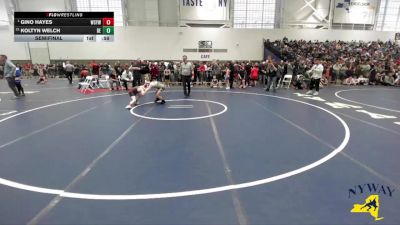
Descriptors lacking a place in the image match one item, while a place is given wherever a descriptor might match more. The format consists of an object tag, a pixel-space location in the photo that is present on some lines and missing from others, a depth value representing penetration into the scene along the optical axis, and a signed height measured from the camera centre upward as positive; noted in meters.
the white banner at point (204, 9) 26.47 +4.41
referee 11.95 -0.79
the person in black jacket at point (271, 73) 13.56 -1.04
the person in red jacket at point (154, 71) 16.69 -1.14
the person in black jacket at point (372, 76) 18.02 -1.51
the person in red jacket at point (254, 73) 16.00 -1.17
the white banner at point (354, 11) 27.84 +4.48
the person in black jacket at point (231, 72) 15.74 -1.10
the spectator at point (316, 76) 12.43 -1.06
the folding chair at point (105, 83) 15.81 -1.87
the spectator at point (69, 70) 17.93 -1.16
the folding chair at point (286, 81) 15.77 -1.65
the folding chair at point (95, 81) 15.77 -1.66
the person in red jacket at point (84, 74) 16.58 -1.31
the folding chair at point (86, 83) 14.35 -1.65
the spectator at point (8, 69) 11.20 -0.66
